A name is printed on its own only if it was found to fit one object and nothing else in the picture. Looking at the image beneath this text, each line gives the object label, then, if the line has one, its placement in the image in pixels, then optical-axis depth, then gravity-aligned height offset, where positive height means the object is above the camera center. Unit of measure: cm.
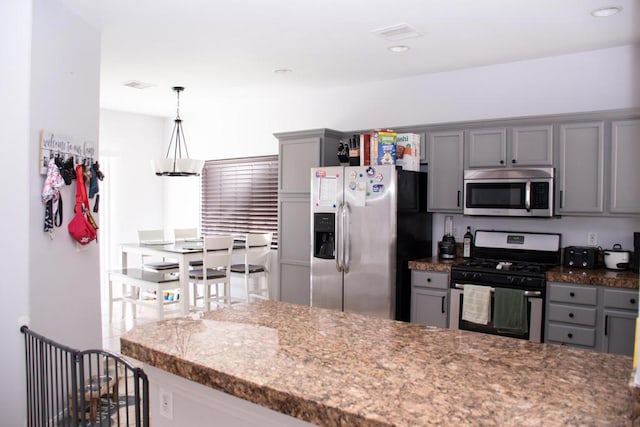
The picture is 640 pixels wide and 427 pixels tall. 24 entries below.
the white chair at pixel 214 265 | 504 -65
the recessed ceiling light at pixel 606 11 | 300 +126
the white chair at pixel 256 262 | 544 -68
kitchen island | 111 -47
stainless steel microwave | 371 +13
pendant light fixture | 523 +43
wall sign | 281 +35
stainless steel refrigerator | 398 -26
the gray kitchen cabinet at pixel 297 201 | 473 +5
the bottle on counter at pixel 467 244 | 432 -33
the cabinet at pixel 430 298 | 394 -77
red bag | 311 -9
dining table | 490 -50
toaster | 367 -38
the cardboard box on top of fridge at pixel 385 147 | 406 +51
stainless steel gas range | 351 -54
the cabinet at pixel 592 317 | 321 -75
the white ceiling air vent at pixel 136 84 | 509 +130
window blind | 598 +12
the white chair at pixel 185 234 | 635 -39
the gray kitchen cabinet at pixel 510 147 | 377 +50
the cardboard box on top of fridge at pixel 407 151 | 419 +50
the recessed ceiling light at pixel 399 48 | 385 +129
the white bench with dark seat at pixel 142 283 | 486 -82
